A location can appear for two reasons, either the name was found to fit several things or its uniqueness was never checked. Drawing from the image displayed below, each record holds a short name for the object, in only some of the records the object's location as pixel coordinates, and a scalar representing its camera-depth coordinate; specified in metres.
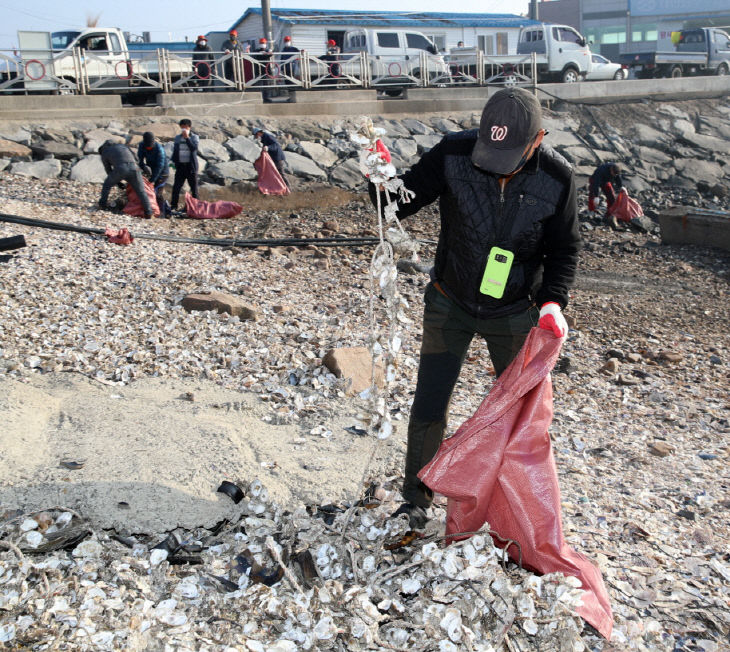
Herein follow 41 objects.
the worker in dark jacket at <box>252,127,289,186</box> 12.96
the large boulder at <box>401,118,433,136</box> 17.27
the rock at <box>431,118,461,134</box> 17.68
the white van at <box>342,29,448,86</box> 19.22
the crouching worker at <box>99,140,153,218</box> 10.01
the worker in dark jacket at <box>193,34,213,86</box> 16.05
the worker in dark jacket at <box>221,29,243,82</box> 16.70
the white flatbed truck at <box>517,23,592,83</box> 21.94
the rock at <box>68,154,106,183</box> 12.01
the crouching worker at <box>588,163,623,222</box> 12.53
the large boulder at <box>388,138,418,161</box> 16.09
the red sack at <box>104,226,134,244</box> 8.41
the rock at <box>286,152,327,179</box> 14.16
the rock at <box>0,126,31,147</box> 12.60
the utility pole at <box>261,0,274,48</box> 20.97
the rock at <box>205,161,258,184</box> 13.34
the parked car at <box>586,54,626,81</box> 22.86
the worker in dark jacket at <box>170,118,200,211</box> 10.96
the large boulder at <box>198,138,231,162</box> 13.77
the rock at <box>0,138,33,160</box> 12.05
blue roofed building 23.42
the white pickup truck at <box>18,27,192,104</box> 14.35
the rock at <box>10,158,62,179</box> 11.80
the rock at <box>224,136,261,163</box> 14.13
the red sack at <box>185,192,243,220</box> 10.84
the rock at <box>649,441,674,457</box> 4.40
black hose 8.40
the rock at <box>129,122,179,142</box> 13.91
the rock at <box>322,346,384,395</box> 5.00
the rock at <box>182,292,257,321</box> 6.19
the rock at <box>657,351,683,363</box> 6.30
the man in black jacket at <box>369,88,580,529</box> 2.66
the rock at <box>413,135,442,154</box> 16.52
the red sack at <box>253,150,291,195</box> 13.00
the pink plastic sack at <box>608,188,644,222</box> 12.39
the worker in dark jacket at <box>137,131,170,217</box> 11.14
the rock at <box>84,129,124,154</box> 12.86
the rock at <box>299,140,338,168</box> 14.80
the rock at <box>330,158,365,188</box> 14.36
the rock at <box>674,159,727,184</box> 17.55
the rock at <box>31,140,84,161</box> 12.39
